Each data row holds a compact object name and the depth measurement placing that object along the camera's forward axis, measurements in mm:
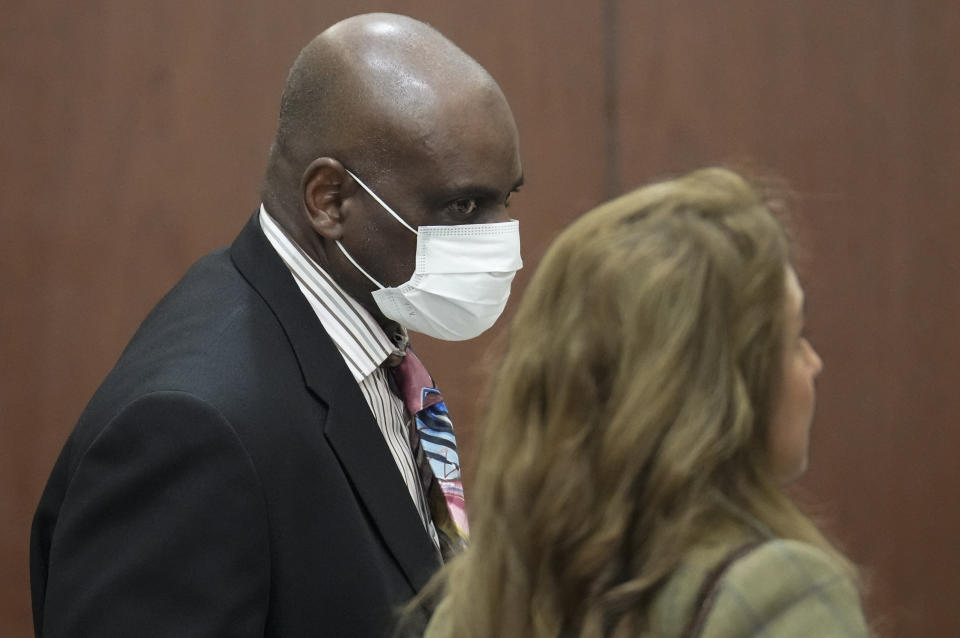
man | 4689
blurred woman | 4426
